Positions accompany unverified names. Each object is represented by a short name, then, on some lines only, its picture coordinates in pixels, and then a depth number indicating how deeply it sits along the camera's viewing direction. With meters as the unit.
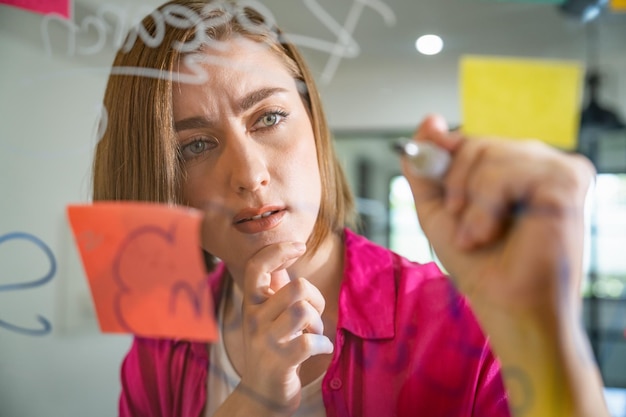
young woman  0.47
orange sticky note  0.46
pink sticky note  0.52
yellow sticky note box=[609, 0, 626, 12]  0.47
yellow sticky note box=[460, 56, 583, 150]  0.44
